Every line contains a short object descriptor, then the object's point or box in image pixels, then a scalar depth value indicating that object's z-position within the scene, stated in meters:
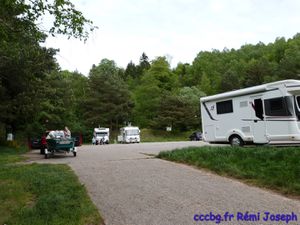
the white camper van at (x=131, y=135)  50.12
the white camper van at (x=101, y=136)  51.72
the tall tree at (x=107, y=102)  68.38
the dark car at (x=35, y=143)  29.54
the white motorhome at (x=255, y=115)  15.12
